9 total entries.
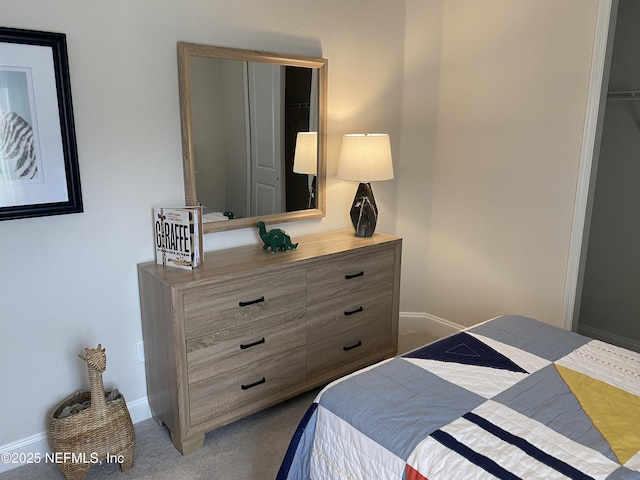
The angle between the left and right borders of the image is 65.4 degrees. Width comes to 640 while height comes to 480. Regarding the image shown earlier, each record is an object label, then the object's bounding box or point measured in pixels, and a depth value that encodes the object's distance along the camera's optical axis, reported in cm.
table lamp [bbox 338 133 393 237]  279
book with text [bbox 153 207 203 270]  225
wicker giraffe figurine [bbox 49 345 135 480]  202
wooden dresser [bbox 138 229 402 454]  218
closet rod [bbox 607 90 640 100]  312
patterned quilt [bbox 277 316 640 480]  132
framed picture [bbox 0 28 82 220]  191
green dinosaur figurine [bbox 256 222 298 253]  258
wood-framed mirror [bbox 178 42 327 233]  242
